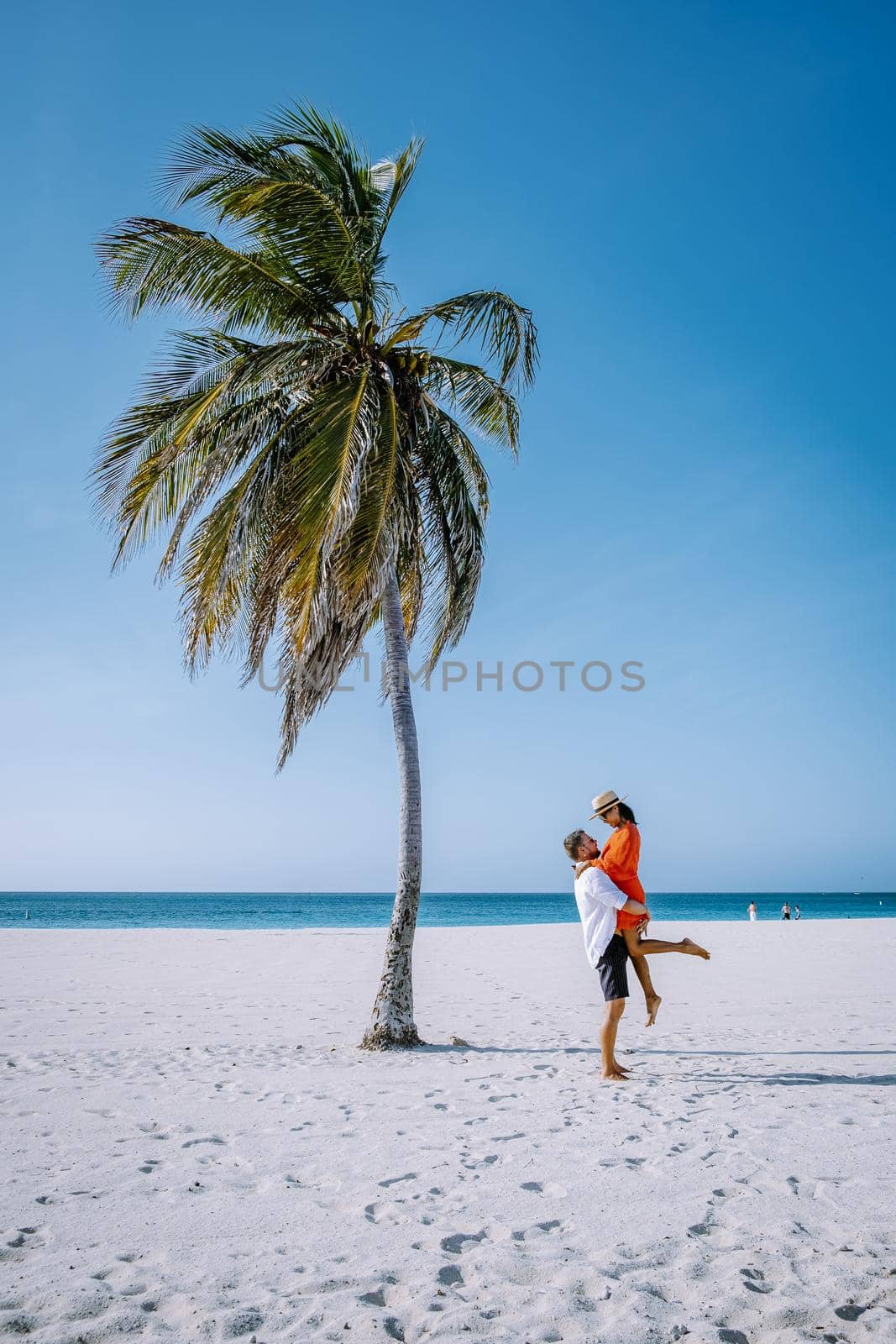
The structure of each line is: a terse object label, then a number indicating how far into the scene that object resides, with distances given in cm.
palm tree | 760
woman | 624
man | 611
